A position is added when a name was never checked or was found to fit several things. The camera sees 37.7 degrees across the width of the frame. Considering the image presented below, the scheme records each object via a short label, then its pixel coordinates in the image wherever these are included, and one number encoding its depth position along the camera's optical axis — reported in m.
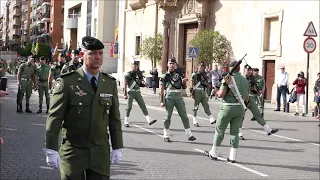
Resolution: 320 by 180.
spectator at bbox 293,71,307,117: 19.69
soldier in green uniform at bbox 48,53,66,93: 14.67
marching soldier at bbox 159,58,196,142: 11.06
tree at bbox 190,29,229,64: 28.73
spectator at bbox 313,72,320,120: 17.28
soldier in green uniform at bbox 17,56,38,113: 16.20
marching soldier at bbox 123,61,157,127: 13.48
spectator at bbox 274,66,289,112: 20.98
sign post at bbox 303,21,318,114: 19.25
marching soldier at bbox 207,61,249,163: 8.96
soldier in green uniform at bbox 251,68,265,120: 14.82
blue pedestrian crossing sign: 25.65
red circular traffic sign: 19.28
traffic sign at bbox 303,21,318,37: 19.22
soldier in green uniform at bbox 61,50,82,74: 11.95
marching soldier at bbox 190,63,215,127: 13.99
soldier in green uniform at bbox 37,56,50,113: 16.25
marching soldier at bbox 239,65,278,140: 11.30
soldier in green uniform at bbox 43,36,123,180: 4.39
